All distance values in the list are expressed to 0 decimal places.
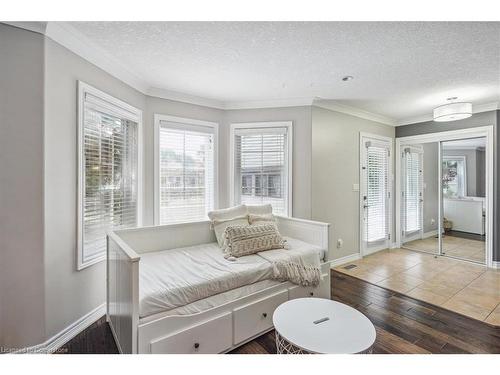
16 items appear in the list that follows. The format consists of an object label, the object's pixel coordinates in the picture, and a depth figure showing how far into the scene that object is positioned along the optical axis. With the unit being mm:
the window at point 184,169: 2955
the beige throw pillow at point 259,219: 2693
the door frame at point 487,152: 3375
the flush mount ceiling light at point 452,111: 3039
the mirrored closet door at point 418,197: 4191
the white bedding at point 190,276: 1490
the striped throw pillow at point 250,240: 2191
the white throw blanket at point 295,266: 2021
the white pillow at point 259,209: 2826
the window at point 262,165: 3278
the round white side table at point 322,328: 1223
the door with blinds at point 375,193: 3828
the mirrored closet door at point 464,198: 3568
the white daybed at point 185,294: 1412
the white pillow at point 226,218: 2569
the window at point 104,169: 2027
